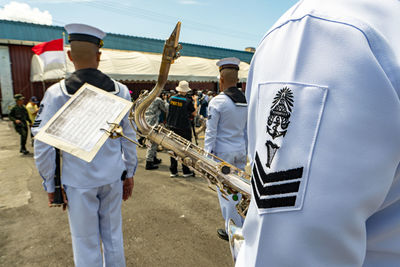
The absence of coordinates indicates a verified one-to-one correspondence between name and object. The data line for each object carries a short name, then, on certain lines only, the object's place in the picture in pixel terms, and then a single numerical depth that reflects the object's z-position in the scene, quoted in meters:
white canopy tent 15.39
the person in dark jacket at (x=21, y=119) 8.21
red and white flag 9.80
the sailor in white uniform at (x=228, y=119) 3.61
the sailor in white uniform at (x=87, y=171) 2.27
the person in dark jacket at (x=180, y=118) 6.02
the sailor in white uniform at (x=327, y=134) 0.47
